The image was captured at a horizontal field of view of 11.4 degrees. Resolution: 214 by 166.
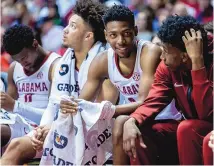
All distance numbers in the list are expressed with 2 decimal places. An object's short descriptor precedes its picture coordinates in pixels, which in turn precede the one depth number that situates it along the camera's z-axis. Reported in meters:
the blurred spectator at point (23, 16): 16.94
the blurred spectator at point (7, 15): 16.74
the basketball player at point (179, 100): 6.86
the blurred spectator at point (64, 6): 16.44
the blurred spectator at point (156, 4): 15.88
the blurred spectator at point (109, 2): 15.51
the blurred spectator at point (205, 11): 14.46
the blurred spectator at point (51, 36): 15.41
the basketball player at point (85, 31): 9.28
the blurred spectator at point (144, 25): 13.92
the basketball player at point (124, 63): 7.98
